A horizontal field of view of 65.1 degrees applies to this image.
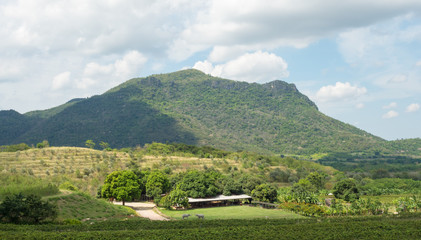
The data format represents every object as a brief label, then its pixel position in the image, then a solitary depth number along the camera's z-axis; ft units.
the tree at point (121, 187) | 195.93
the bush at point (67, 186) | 191.65
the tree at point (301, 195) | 197.47
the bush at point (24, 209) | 116.37
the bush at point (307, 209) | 169.07
